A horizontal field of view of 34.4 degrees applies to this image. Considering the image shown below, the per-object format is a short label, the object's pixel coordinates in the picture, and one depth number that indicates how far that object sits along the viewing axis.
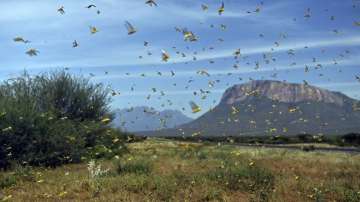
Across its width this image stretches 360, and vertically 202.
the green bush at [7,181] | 23.44
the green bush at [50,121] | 35.69
